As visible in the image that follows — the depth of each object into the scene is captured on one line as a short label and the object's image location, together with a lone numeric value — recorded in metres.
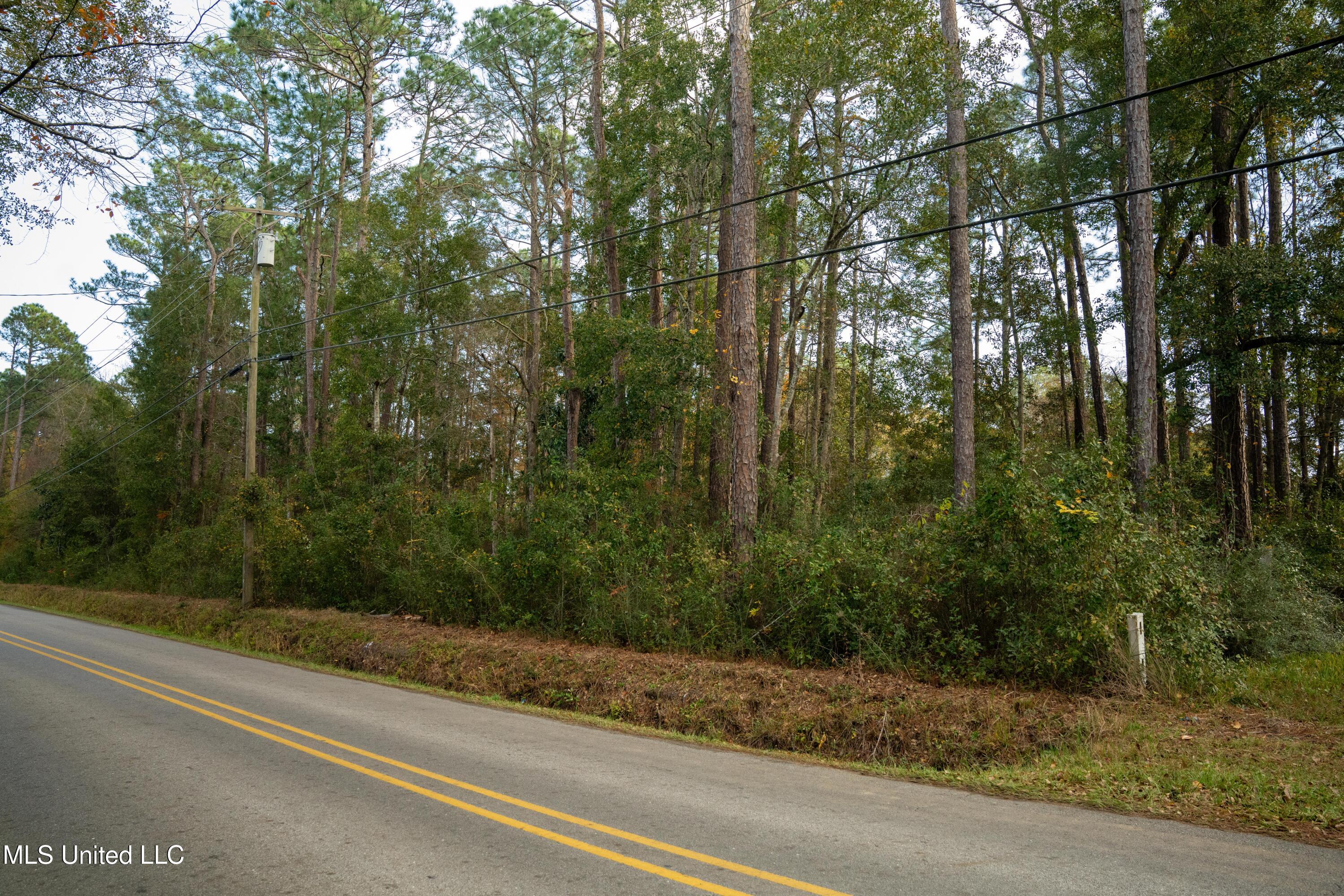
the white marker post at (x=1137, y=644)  8.59
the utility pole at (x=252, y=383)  18.95
